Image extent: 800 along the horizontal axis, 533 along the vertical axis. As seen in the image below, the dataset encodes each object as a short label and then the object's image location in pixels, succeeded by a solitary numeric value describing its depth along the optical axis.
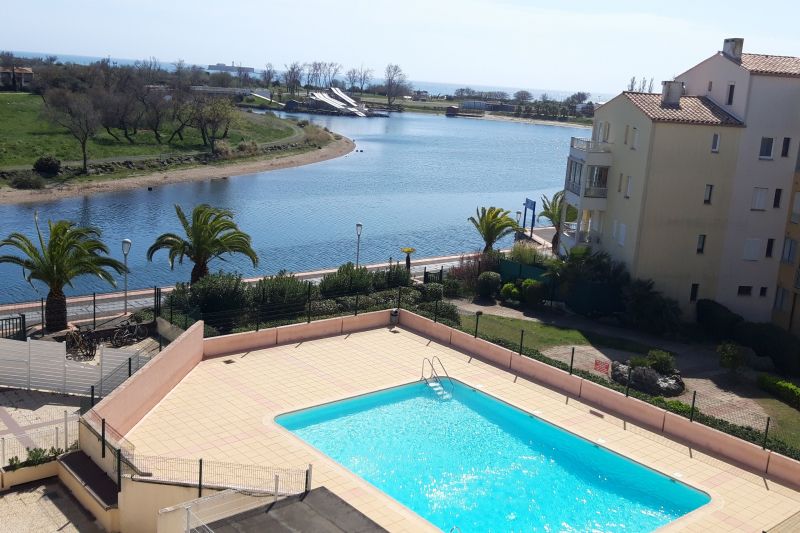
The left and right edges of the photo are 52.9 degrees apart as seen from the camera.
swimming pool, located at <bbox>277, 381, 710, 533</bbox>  19.00
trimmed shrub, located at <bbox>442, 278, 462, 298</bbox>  37.53
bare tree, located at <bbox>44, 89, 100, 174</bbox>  74.31
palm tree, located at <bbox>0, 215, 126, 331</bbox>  27.66
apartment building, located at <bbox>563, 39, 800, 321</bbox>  35.69
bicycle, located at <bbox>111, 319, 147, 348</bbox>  27.12
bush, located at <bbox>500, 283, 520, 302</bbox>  37.38
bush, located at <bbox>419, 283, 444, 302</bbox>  35.06
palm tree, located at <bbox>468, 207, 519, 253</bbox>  43.66
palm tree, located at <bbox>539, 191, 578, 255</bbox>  47.83
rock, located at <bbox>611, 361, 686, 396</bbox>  27.22
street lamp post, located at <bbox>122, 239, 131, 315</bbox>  29.79
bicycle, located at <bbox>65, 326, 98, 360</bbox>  25.94
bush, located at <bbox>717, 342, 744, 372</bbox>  28.75
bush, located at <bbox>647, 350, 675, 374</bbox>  27.95
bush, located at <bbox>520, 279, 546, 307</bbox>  36.94
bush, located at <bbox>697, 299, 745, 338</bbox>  35.03
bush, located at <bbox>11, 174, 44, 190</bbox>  66.81
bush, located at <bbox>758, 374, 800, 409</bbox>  27.19
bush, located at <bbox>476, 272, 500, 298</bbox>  37.69
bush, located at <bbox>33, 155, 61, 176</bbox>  70.75
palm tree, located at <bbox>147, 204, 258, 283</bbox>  32.19
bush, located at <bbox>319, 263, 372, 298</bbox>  33.16
